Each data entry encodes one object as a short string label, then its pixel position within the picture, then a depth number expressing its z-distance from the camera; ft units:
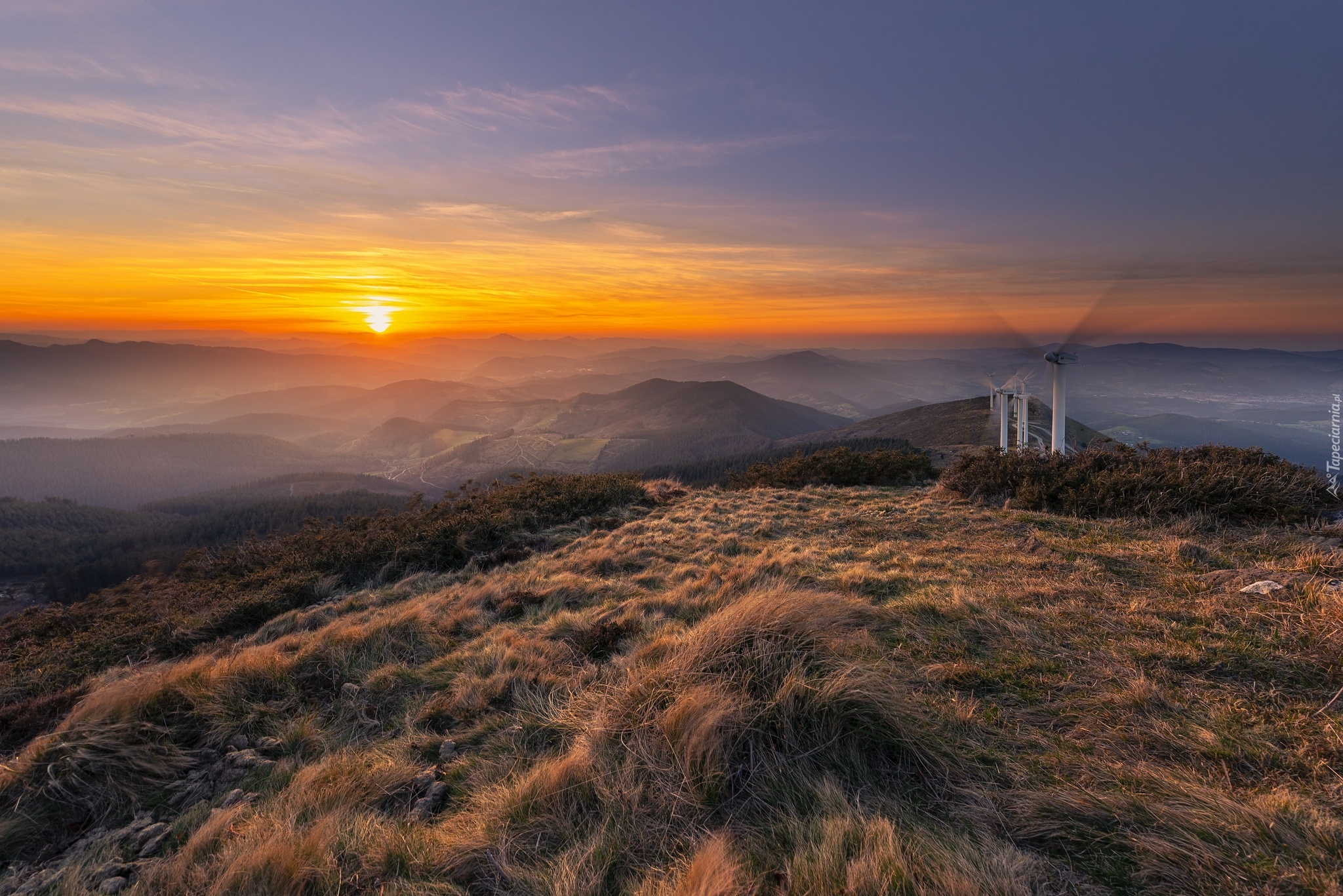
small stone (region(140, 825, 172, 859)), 11.66
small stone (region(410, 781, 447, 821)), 12.02
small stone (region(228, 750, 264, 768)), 15.28
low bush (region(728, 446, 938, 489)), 67.26
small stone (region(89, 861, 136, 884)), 10.85
